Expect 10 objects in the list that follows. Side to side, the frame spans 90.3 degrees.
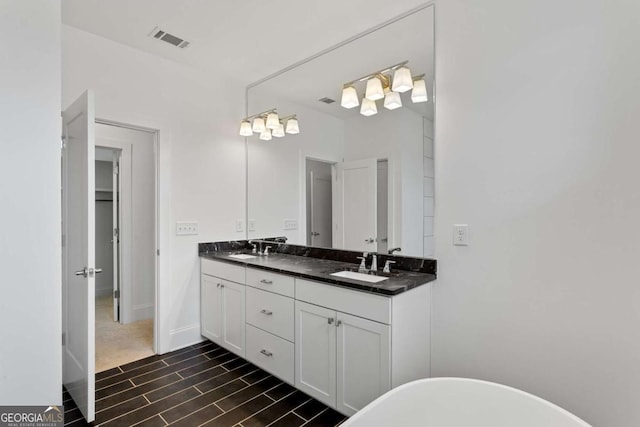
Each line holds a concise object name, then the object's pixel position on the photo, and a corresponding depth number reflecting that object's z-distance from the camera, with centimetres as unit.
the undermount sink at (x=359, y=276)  194
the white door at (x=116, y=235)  367
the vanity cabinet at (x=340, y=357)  174
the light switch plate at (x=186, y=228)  296
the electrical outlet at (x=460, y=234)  192
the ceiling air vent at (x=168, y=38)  244
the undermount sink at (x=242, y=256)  294
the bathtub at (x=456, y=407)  129
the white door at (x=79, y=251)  187
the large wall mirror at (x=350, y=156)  215
